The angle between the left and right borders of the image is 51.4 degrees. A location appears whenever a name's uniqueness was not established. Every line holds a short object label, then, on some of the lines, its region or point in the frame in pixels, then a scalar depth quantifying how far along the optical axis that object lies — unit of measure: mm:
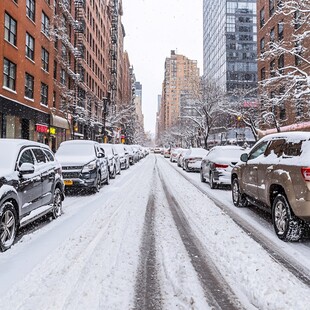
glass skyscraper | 76938
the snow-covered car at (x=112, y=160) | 16547
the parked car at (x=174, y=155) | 36997
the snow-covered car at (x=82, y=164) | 10609
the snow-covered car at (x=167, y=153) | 55125
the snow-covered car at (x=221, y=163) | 12116
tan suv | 5035
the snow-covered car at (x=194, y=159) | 21391
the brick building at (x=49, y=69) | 21719
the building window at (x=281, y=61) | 32969
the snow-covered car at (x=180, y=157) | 27619
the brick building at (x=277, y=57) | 27539
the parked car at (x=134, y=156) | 30075
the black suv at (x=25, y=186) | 4988
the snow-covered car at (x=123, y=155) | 23234
